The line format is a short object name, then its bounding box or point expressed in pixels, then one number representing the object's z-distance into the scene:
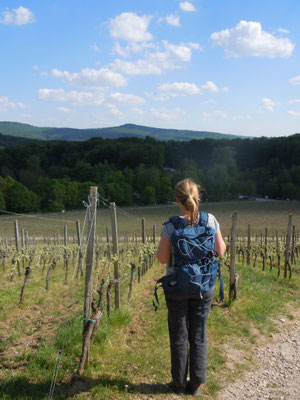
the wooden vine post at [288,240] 9.62
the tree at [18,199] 53.99
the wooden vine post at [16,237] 11.02
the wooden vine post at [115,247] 5.08
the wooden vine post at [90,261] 3.71
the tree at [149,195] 61.49
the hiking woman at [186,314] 2.80
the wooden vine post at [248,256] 15.24
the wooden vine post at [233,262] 6.01
